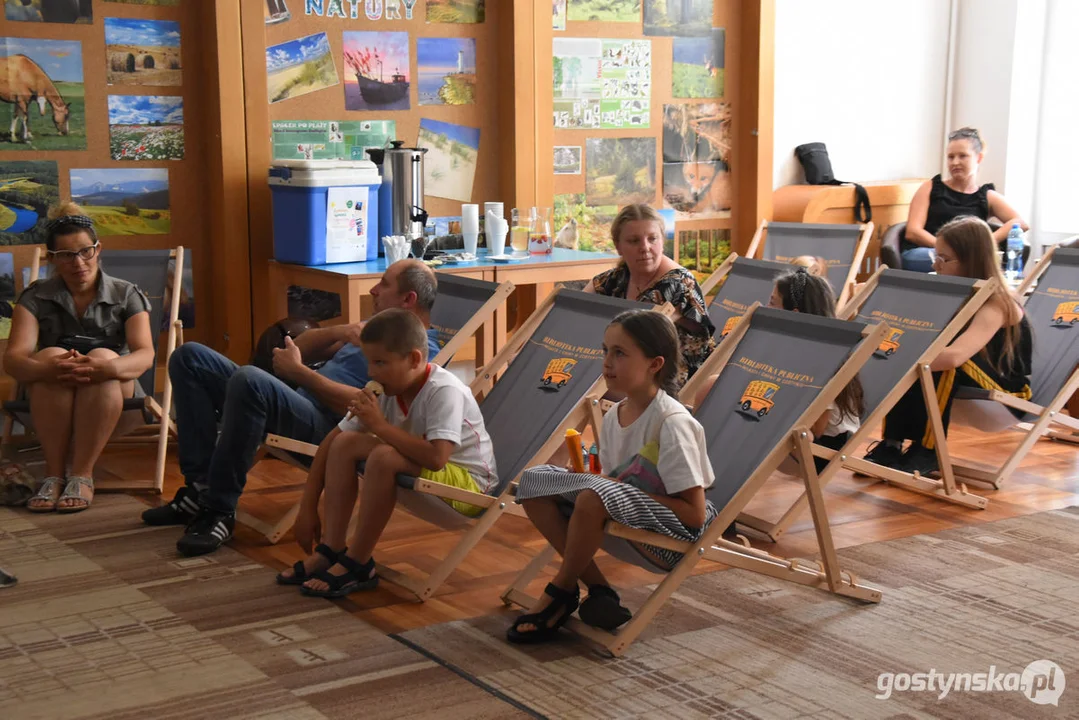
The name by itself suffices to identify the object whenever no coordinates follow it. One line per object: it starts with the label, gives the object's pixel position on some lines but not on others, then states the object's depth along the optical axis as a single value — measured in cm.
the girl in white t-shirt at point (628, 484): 319
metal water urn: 632
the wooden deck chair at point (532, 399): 368
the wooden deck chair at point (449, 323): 418
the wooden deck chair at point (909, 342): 439
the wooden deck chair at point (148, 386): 494
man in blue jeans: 410
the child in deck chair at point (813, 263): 619
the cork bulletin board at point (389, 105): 626
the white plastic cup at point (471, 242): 646
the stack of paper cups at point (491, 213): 630
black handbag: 816
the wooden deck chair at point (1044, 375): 493
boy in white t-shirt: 355
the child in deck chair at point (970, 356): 486
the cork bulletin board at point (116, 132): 589
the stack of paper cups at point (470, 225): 644
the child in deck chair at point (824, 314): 444
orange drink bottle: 357
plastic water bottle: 700
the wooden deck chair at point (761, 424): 332
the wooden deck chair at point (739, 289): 532
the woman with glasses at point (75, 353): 470
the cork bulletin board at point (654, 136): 717
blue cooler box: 586
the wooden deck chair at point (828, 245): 627
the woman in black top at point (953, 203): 731
